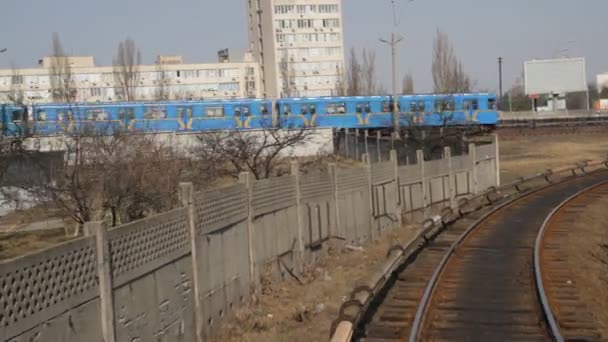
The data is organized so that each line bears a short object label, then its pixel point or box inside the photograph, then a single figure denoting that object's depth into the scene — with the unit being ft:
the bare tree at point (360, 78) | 285.02
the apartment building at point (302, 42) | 373.40
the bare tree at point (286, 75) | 321.38
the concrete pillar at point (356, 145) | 122.94
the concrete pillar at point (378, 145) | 104.17
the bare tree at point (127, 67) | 269.44
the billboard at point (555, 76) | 289.74
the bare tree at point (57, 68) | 202.18
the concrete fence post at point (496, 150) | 111.79
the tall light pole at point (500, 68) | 358.64
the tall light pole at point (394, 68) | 114.32
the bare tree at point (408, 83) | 323.78
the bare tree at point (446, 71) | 236.63
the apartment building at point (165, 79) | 313.12
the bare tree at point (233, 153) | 77.91
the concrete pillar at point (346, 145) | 131.34
